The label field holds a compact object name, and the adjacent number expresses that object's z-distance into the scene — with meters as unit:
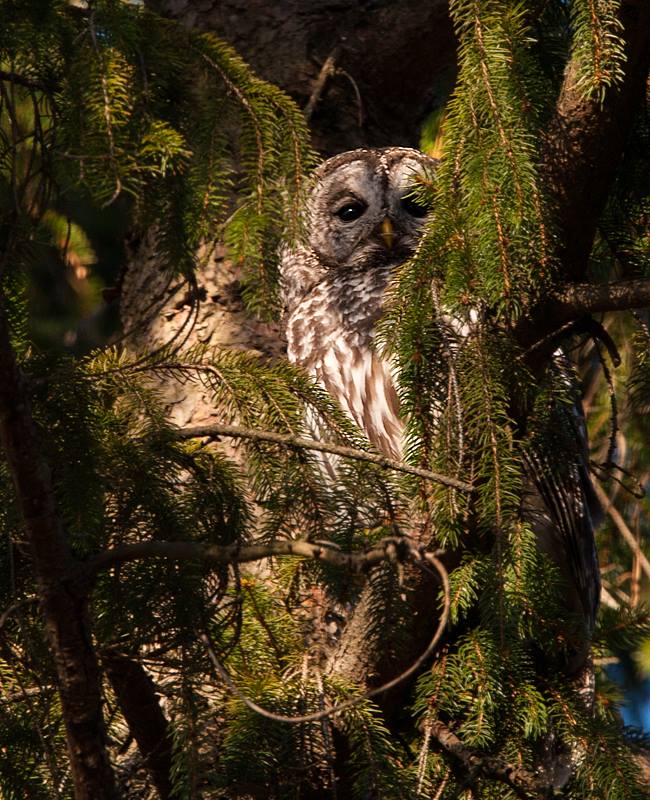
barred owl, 12.41
